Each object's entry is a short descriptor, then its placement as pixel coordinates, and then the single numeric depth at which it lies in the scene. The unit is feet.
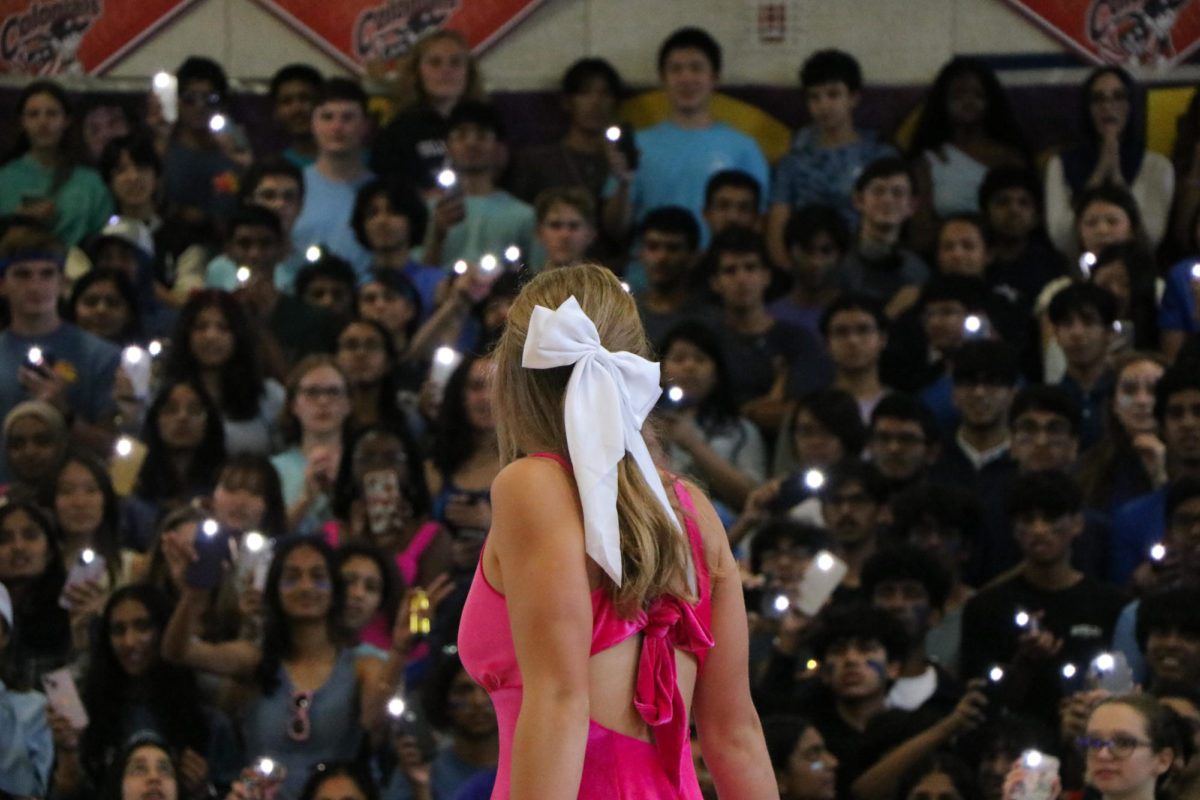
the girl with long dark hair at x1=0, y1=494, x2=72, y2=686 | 39.37
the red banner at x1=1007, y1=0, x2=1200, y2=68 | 58.34
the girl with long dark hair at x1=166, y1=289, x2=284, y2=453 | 45.53
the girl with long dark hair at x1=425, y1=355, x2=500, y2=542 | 42.16
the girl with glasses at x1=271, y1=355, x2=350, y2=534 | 42.75
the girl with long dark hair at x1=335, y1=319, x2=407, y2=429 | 45.21
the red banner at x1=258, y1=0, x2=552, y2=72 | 60.95
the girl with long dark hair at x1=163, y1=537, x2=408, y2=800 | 37.29
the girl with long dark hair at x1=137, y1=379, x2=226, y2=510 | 43.68
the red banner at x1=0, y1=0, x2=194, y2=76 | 61.41
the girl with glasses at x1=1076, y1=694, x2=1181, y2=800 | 31.32
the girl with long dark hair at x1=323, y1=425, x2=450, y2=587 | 40.37
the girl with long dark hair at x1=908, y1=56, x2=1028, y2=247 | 53.31
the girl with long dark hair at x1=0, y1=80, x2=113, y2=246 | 53.83
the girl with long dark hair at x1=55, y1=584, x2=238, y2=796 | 37.60
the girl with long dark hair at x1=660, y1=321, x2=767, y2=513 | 42.70
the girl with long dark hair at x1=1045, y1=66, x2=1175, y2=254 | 51.75
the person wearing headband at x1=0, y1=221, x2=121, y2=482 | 46.32
